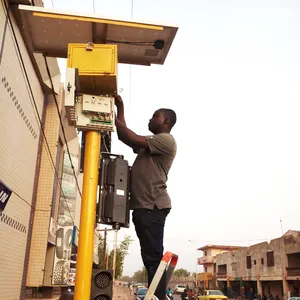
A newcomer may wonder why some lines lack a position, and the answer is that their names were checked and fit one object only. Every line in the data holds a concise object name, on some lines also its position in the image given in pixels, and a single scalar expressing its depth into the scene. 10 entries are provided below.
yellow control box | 2.87
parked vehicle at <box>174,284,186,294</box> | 49.62
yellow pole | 2.46
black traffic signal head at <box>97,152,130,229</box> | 2.73
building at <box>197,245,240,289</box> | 61.38
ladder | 2.57
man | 2.87
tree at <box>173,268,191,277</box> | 128.41
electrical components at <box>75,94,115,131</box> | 2.81
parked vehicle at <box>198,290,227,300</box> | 28.12
